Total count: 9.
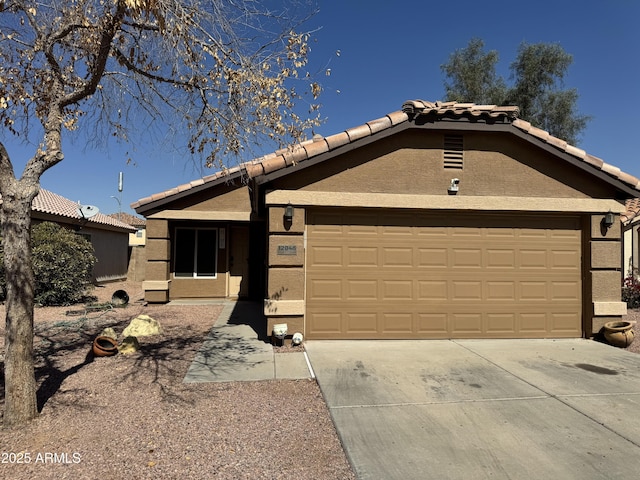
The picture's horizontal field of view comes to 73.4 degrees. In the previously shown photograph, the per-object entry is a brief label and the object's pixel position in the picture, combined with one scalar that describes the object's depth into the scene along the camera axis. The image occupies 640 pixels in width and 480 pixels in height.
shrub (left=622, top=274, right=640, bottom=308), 12.44
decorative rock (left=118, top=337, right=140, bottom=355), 6.77
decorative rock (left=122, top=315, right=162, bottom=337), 7.97
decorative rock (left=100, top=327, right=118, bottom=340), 7.02
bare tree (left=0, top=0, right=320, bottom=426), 4.20
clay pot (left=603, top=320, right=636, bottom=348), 7.65
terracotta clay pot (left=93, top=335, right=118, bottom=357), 6.51
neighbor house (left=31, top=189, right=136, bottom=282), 16.17
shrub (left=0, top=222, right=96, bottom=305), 12.06
